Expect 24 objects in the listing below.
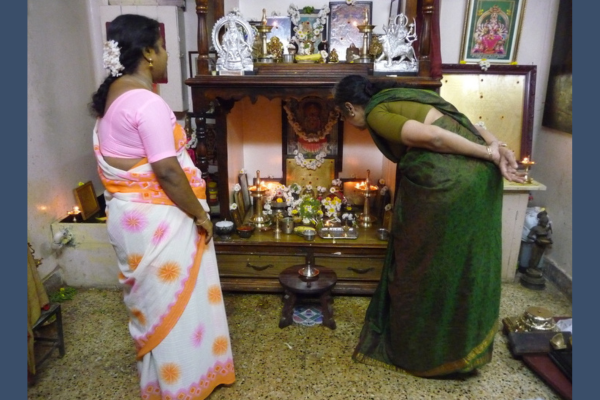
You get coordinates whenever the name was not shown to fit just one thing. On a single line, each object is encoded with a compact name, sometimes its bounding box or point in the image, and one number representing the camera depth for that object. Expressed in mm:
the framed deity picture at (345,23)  2996
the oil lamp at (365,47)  2748
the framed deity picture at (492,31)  3068
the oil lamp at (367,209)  3129
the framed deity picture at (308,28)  2951
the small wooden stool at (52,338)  2139
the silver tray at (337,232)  2894
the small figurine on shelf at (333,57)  2914
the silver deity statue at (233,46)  2641
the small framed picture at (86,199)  3029
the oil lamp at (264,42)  2807
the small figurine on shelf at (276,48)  2922
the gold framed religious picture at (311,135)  3336
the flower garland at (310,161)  3467
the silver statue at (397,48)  2629
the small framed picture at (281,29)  3004
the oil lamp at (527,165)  2982
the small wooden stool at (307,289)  2436
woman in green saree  1816
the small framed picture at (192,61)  3305
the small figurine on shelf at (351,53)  2904
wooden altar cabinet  2570
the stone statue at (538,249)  2943
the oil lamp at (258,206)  3104
